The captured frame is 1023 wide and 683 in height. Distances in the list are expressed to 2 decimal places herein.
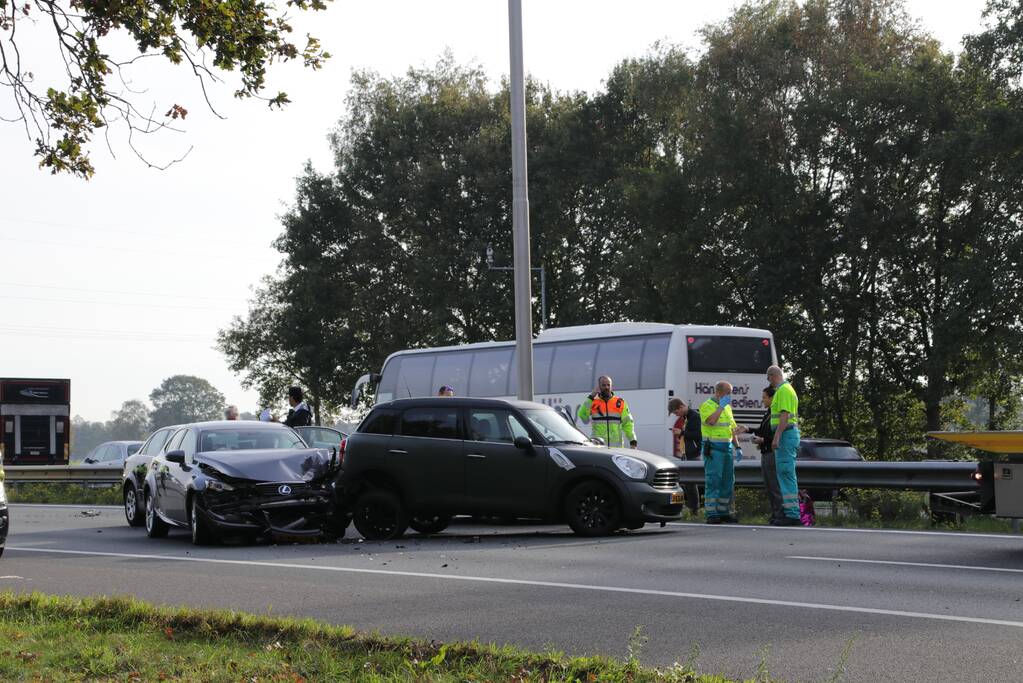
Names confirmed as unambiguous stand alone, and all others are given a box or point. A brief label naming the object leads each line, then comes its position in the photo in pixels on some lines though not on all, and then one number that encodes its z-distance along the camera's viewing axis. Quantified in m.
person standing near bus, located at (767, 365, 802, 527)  17.30
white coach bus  29.55
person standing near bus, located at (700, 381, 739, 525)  18.19
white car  37.97
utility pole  21.27
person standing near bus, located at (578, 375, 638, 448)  20.00
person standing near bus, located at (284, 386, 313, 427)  22.30
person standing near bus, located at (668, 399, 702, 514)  22.33
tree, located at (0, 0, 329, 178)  11.71
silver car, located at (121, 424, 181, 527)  19.09
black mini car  15.71
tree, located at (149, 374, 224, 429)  195.12
